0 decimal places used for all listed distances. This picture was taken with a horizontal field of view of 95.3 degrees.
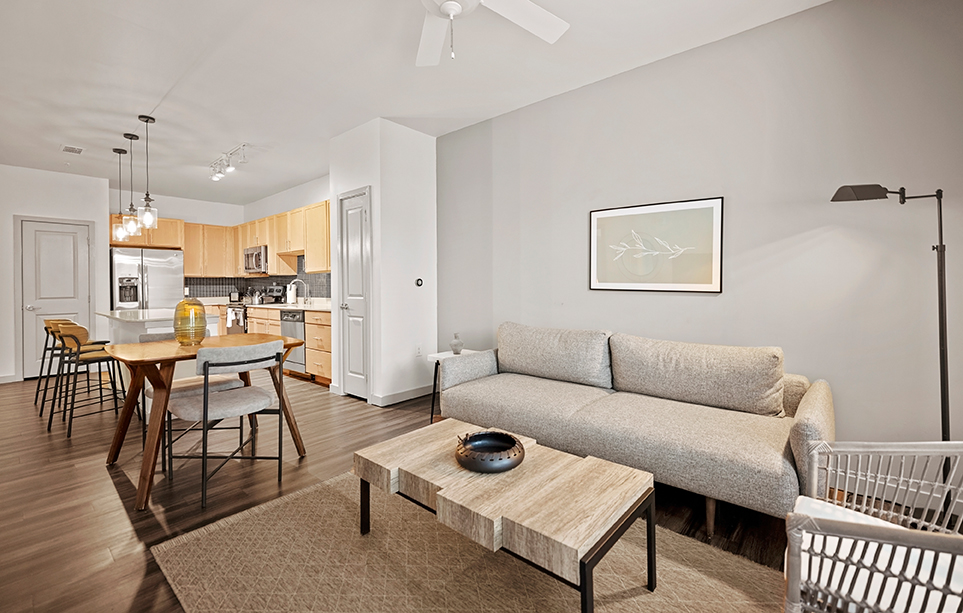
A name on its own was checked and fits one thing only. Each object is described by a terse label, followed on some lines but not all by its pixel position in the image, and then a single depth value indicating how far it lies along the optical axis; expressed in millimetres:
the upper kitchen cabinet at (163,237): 6461
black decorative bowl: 1680
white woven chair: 902
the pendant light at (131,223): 4156
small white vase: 3850
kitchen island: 3764
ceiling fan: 1950
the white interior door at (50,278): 5449
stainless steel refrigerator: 6215
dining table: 2250
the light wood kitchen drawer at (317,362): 4980
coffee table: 1288
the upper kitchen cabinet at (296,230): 5961
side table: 3618
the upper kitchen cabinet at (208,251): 7094
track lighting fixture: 4543
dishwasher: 5438
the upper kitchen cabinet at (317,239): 5488
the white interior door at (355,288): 4238
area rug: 1587
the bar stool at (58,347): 3834
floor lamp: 1954
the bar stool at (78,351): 3578
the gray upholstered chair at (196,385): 2670
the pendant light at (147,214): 3861
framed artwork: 2863
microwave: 6746
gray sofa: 1881
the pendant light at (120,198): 4305
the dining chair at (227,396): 2262
